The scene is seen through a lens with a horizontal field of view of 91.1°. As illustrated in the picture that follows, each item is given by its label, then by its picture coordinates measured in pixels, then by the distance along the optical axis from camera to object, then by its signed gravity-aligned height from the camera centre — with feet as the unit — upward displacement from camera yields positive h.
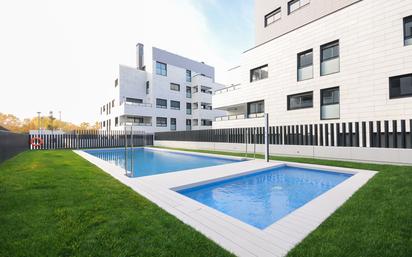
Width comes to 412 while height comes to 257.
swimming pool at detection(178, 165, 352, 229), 15.83 -6.37
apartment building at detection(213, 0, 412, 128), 36.42 +14.94
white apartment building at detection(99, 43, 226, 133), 97.86 +18.70
